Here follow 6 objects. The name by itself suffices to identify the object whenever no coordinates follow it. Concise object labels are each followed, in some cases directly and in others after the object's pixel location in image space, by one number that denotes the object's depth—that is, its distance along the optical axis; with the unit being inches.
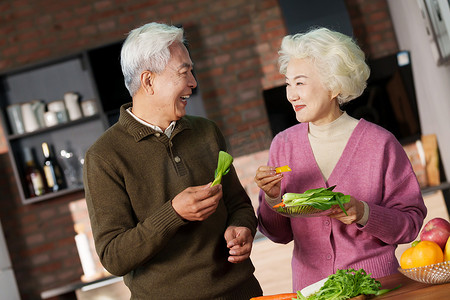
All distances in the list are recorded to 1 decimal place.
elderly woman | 75.4
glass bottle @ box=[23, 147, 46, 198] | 184.9
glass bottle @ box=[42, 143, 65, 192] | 185.1
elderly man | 71.2
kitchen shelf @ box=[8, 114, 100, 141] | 183.2
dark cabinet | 184.1
